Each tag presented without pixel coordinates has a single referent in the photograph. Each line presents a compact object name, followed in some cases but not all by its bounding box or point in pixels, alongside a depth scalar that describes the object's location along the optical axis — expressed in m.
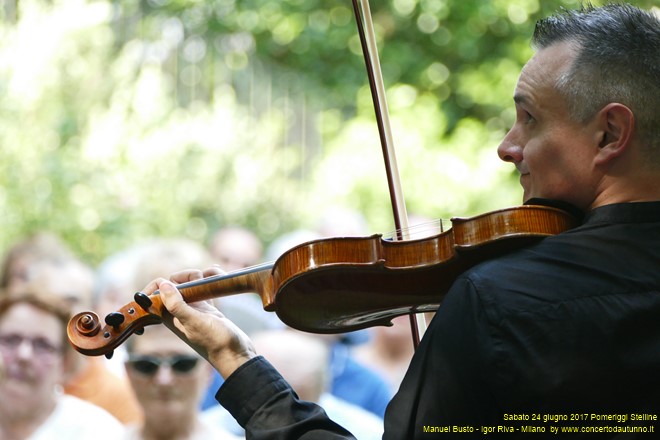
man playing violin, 3.04
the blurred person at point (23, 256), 9.68
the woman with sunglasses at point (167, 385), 7.32
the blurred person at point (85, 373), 8.14
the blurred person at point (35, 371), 7.82
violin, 3.49
